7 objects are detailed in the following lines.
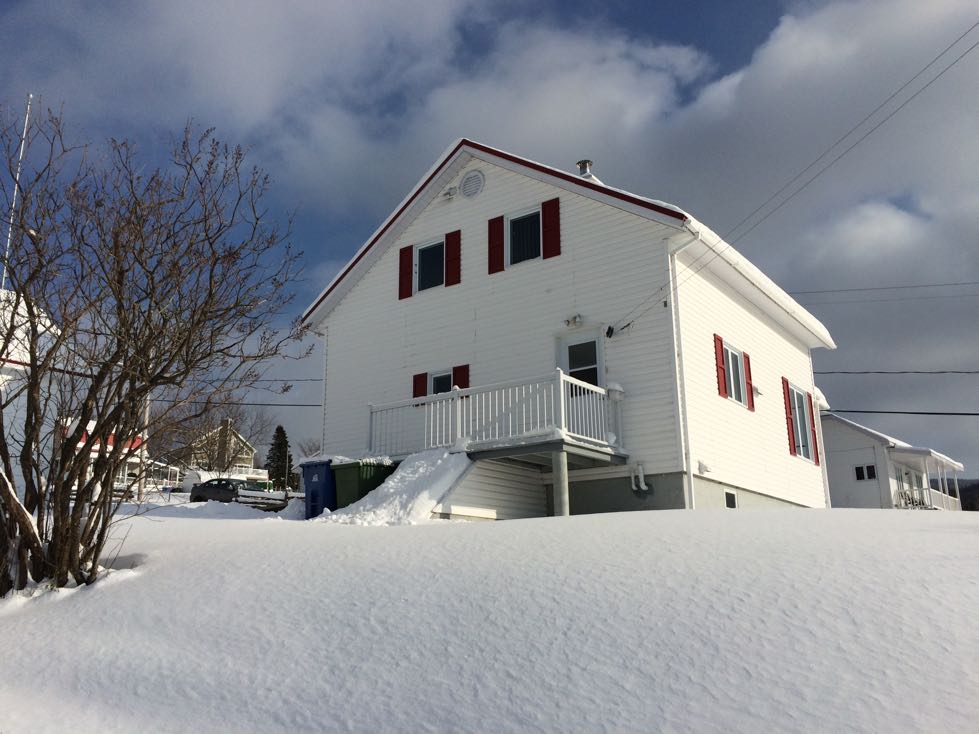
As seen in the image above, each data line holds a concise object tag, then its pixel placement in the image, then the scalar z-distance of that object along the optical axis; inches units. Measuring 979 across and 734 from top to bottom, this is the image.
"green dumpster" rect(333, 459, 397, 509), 532.1
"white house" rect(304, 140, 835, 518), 533.0
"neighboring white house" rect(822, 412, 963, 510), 1230.3
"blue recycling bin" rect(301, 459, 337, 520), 538.3
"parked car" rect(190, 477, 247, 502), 1334.9
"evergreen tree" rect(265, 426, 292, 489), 2261.3
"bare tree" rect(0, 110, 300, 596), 298.0
